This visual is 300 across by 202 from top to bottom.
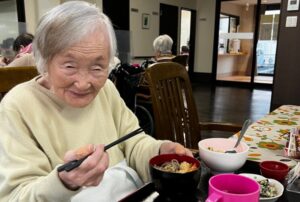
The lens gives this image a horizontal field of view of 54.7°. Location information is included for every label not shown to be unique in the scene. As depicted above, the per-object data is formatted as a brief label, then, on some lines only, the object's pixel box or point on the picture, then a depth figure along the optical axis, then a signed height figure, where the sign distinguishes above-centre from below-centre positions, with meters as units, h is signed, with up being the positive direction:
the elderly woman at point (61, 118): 0.58 -0.19
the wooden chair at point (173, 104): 1.24 -0.27
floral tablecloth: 0.95 -0.36
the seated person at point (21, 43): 3.31 -0.02
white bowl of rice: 0.75 -0.30
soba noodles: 0.69 -0.30
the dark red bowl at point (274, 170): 0.76 -0.32
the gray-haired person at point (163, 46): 4.71 -0.05
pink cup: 0.55 -0.29
